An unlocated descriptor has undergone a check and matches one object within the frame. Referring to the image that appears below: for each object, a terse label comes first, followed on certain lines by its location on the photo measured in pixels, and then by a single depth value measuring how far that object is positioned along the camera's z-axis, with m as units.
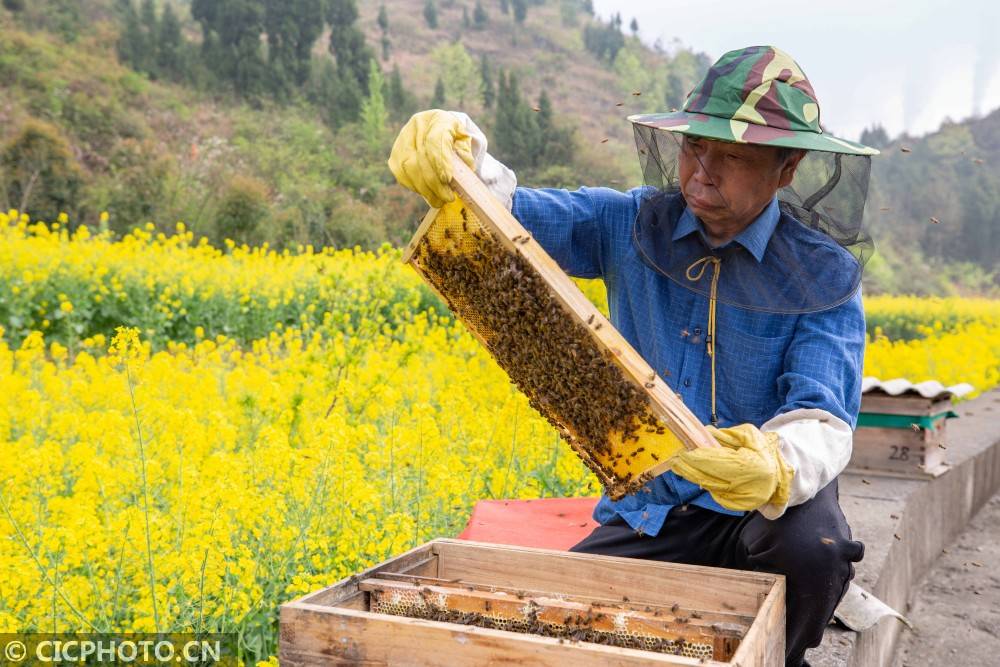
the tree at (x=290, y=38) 43.91
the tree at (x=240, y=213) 20.05
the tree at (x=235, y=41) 43.19
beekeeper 2.27
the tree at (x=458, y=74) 62.49
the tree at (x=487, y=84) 60.11
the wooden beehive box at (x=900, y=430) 5.60
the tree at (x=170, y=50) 41.69
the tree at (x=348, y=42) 48.72
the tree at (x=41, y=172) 21.28
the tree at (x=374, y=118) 39.03
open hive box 1.68
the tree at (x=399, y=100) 45.16
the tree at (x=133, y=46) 40.41
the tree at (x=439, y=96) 51.64
